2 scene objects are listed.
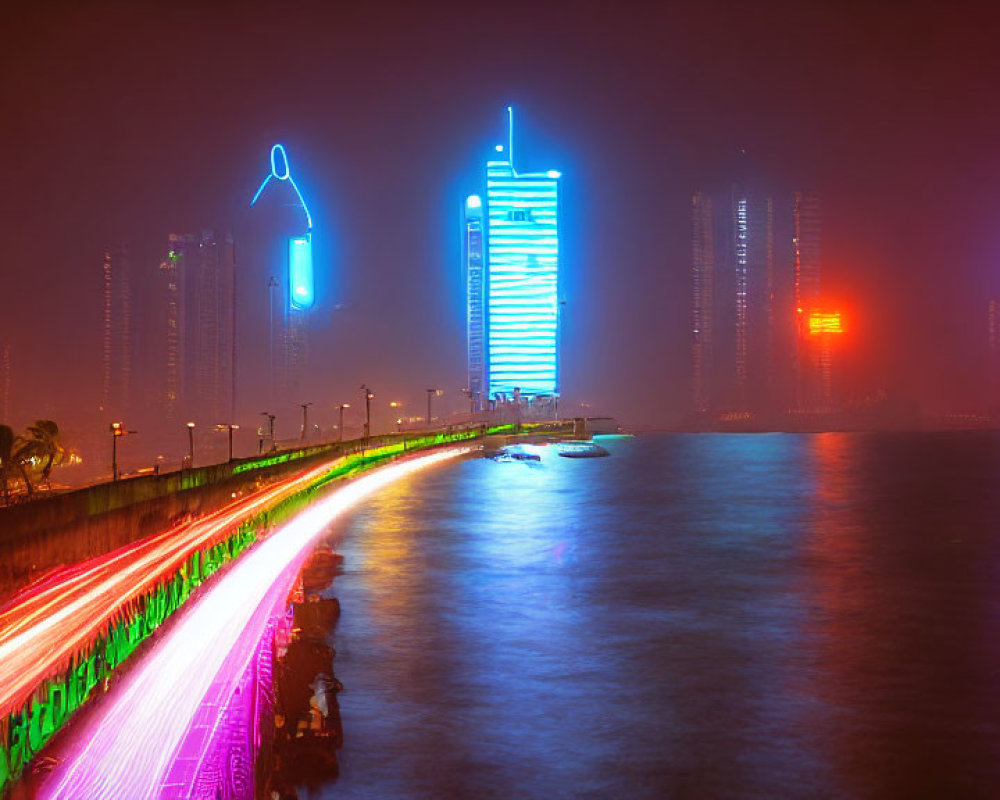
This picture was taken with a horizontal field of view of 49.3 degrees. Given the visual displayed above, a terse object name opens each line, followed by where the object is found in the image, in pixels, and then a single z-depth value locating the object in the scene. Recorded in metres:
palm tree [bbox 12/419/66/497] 61.38
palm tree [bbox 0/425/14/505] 55.72
